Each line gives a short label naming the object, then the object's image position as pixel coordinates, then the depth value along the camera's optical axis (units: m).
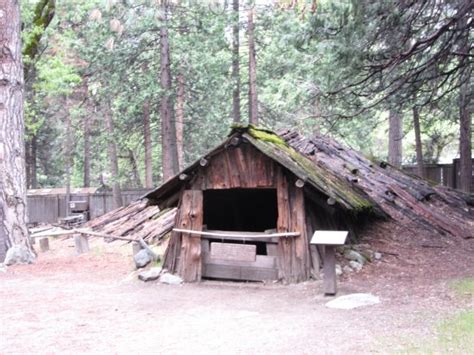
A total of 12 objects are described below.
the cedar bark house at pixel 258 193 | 10.12
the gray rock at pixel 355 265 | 10.42
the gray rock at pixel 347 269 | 10.27
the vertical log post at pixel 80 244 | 15.49
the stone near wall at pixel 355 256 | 10.80
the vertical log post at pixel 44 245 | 16.73
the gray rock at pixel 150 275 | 10.90
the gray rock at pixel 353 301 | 7.97
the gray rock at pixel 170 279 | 10.63
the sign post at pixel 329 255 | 8.66
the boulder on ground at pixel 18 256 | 13.41
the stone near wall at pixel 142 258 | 11.95
